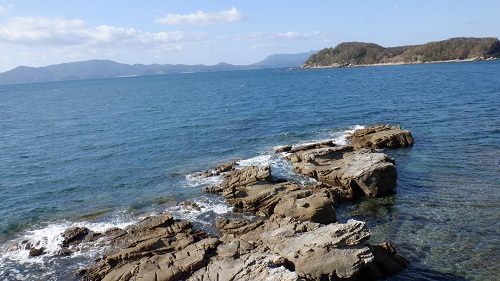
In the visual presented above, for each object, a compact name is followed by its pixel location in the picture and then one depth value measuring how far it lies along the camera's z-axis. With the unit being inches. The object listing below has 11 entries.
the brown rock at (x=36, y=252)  1162.6
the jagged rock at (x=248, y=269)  819.8
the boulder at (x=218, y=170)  1791.3
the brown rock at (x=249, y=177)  1512.1
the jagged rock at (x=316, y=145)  1943.9
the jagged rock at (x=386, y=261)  924.6
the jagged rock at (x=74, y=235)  1227.9
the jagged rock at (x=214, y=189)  1573.6
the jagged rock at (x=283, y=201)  1201.4
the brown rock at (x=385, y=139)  2006.6
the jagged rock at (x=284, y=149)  2070.9
